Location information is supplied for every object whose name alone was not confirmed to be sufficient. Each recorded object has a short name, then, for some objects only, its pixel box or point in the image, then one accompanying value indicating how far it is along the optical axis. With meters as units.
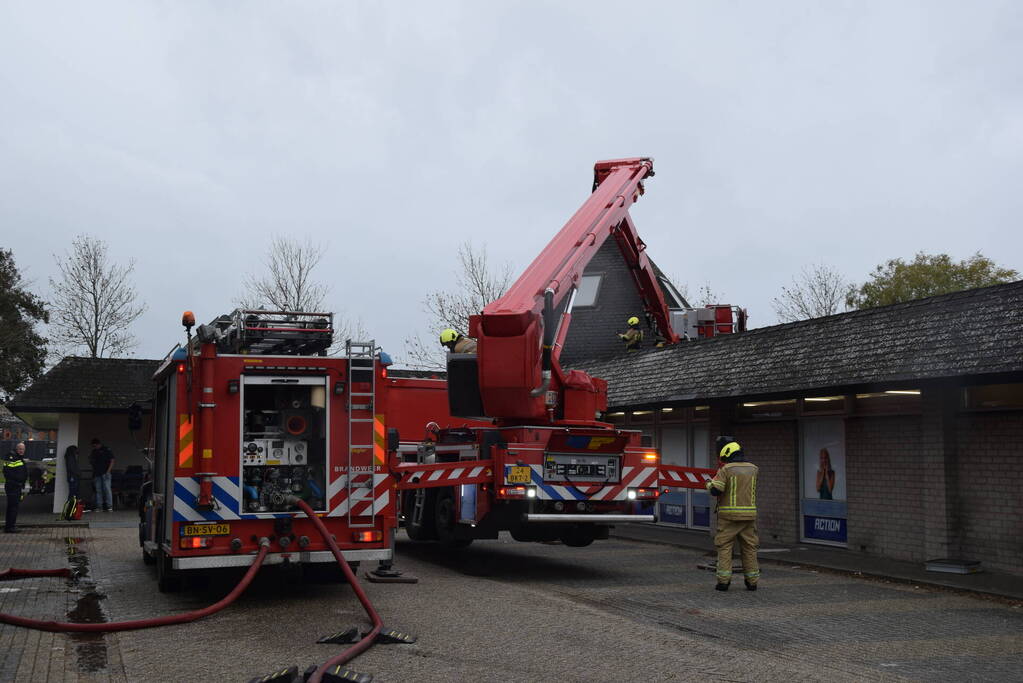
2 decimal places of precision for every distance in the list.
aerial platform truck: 11.98
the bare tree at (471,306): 42.38
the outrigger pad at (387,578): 12.02
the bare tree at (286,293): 40.85
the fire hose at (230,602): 7.76
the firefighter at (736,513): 11.55
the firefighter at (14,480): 18.67
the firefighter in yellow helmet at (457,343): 13.03
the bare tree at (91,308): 39.91
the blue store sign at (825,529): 15.17
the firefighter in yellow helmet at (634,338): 23.50
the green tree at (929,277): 47.59
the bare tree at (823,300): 55.56
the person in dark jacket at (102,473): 23.22
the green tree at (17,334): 28.41
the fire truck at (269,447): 9.82
